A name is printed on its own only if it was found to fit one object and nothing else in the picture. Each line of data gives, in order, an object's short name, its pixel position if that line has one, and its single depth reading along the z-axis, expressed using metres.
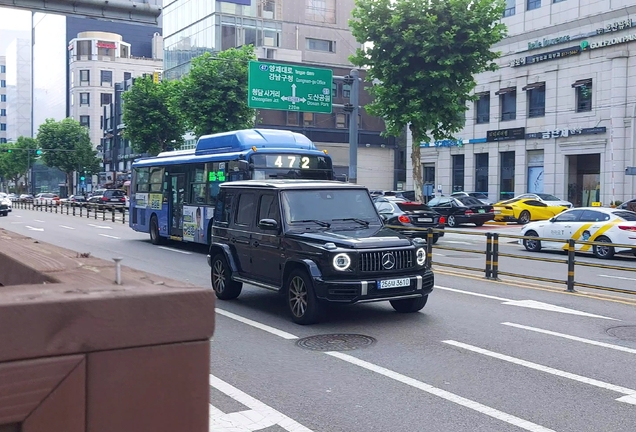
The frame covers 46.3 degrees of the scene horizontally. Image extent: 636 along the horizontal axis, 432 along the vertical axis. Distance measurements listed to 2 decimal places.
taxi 20.64
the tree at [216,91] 42.31
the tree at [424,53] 28.42
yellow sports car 38.94
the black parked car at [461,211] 36.12
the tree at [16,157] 102.56
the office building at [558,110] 41.28
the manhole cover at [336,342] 8.63
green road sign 31.41
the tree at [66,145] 87.94
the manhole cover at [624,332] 9.11
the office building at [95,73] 114.06
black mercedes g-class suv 9.70
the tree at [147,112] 54.06
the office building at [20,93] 149.12
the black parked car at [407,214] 23.53
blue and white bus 18.52
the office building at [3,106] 154.00
